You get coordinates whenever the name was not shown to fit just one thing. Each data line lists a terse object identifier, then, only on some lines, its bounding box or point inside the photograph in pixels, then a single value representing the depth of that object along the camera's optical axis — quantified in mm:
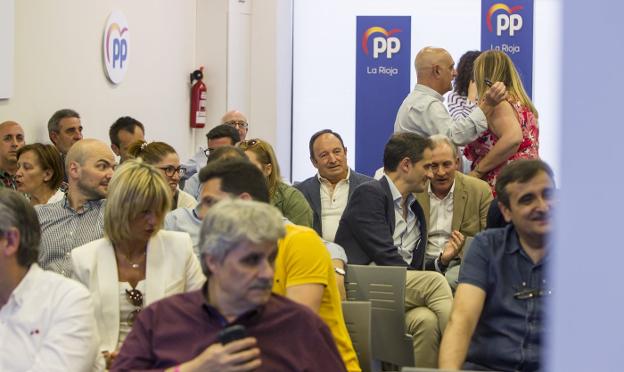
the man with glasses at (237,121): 8555
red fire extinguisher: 9898
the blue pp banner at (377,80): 10039
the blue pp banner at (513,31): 9711
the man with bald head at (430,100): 6562
